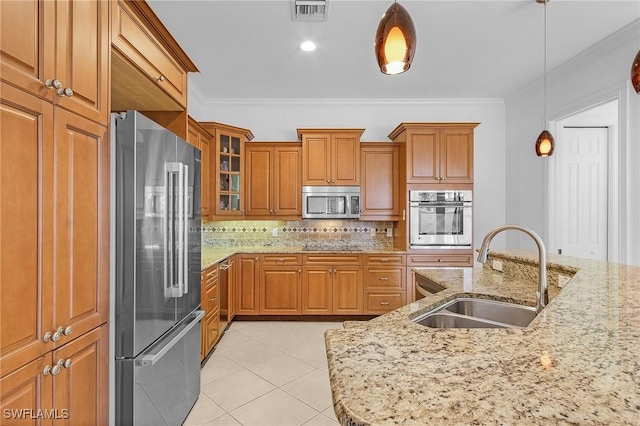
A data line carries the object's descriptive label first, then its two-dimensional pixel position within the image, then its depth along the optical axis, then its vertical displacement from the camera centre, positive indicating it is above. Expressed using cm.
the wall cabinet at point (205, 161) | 366 +64
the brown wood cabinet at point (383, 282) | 405 -86
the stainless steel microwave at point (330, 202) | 426 +15
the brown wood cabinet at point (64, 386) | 103 -63
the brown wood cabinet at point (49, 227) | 101 -5
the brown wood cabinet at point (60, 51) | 102 +59
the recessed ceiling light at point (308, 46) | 307 +162
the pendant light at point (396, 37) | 141 +78
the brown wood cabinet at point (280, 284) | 406 -88
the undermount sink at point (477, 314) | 155 -52
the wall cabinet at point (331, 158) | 425 +73
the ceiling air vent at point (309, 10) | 246 +160
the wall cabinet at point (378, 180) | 435 +45
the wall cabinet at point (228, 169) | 400 +58
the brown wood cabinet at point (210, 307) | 281 -88
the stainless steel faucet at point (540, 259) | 152 -22
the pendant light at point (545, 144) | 318 +68
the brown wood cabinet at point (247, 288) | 405 -93
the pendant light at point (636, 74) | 159 +69
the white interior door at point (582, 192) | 383 +25
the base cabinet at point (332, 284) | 406 -88
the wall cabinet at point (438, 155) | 404 +73
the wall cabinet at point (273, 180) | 437 +46
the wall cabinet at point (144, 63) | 160 +86
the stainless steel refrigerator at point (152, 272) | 152 -31
